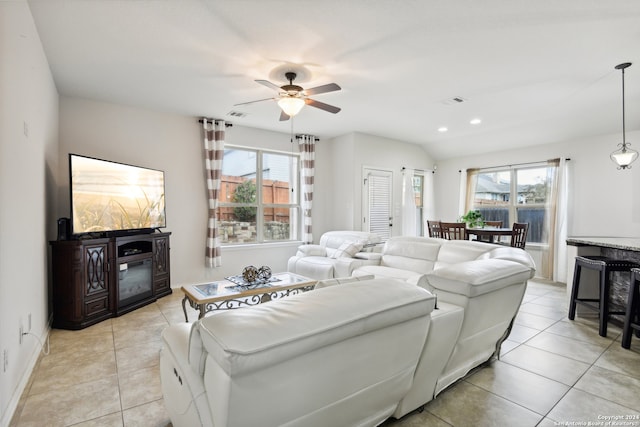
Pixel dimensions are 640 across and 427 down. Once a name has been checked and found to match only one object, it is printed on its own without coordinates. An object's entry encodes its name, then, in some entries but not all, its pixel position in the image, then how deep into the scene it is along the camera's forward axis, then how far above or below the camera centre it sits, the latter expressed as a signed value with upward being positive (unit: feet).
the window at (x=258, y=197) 17.42 +0.22
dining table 14.88 -1.37
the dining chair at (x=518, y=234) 14.43 -1.41
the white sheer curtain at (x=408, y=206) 21.59 -0.27
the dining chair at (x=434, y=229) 16.39 -1.40
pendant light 11.67 +1.76
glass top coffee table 9.19 -2.84
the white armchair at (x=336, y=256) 14.14 -2.62
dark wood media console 10.31 -2.82
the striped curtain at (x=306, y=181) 19.22 +1.21
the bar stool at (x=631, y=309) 8.72 -2.90
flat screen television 10.53 +0.04
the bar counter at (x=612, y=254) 10.08 -1.75
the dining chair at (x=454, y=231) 15.34 -1.39
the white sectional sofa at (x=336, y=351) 3.18 -1.87
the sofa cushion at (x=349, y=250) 14.83 -2.29
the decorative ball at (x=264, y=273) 11.00 -2.56
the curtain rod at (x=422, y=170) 21.62 +2.35
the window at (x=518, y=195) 18.71 +0.54
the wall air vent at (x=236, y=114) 15.11 +4.18
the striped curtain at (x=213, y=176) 15.92 +1.19
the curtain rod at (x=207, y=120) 15.81 +4.01
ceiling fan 9.71 +3.38
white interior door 19.57 +0.03
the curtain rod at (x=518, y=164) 18.53 +2.46
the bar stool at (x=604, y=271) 9.76 -2.12
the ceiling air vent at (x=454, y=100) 13.29 +4.38
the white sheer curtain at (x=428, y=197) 23.56 +0.40
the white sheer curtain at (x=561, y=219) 17.37 -0.84
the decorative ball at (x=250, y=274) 10.74 -2.54
